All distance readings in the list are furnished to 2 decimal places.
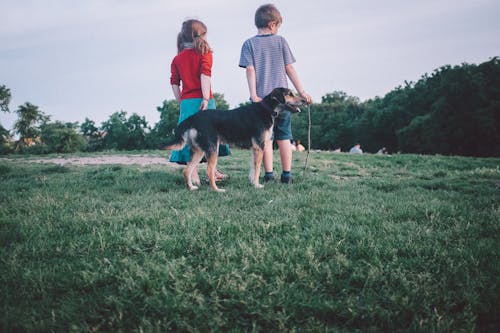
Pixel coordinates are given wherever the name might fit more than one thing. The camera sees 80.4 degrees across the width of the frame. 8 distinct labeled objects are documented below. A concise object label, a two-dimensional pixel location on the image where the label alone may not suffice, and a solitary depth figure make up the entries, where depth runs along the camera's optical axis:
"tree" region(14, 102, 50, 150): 45.88
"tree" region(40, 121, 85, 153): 46.45
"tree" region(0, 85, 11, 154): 37.08
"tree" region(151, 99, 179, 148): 54.44
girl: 5.46
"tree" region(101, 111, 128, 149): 55.75
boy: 5.66
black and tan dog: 5.14
